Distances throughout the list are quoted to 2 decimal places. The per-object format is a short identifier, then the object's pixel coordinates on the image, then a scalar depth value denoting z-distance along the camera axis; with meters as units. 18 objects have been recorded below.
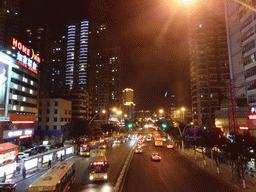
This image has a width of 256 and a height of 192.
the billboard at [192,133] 38.79
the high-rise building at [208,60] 83.12
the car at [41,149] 43.22
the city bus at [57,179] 12.07
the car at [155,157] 31.55
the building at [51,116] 71.81
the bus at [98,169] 19.38
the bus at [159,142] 55.71
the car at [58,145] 49.98
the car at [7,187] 15.41
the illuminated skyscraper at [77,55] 141.38
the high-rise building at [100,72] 153.38
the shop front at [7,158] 20.98
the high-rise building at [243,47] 40.84
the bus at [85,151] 37.34
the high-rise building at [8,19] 113.38
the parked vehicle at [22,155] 36.21
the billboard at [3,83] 37.25
